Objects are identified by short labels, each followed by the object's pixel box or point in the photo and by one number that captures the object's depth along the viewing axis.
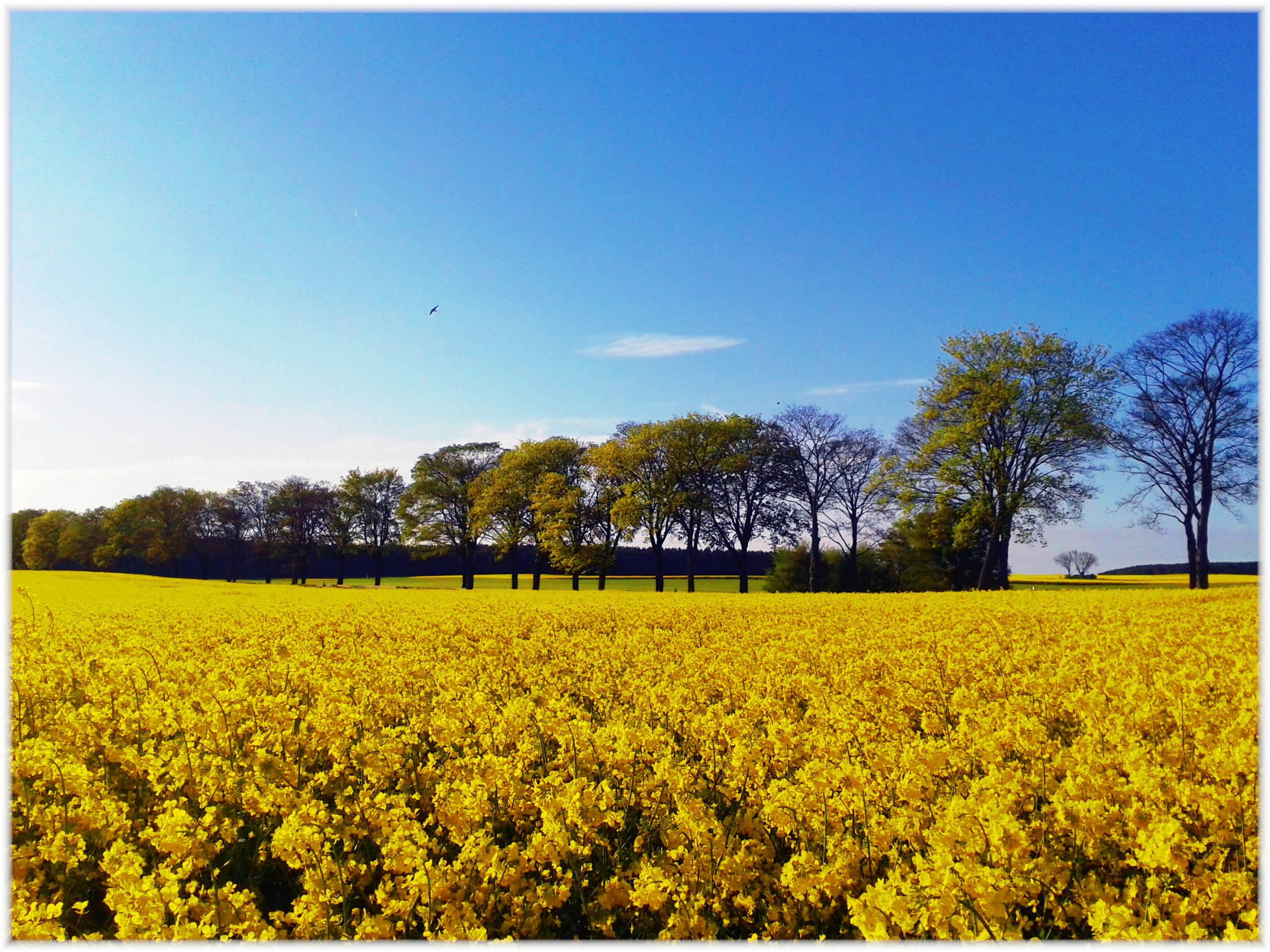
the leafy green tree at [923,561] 36.59
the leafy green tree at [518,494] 40.06
